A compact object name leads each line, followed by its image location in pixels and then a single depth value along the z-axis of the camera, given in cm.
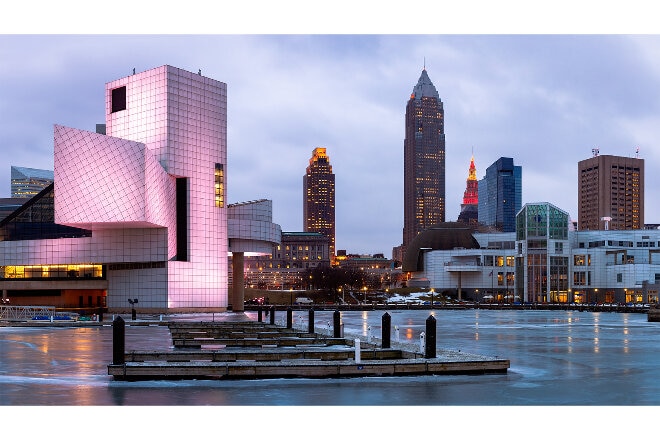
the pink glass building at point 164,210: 8900
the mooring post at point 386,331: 3189
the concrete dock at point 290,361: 2462
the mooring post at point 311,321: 4581
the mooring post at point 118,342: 2494
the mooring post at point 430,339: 2673
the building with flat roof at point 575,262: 15350
